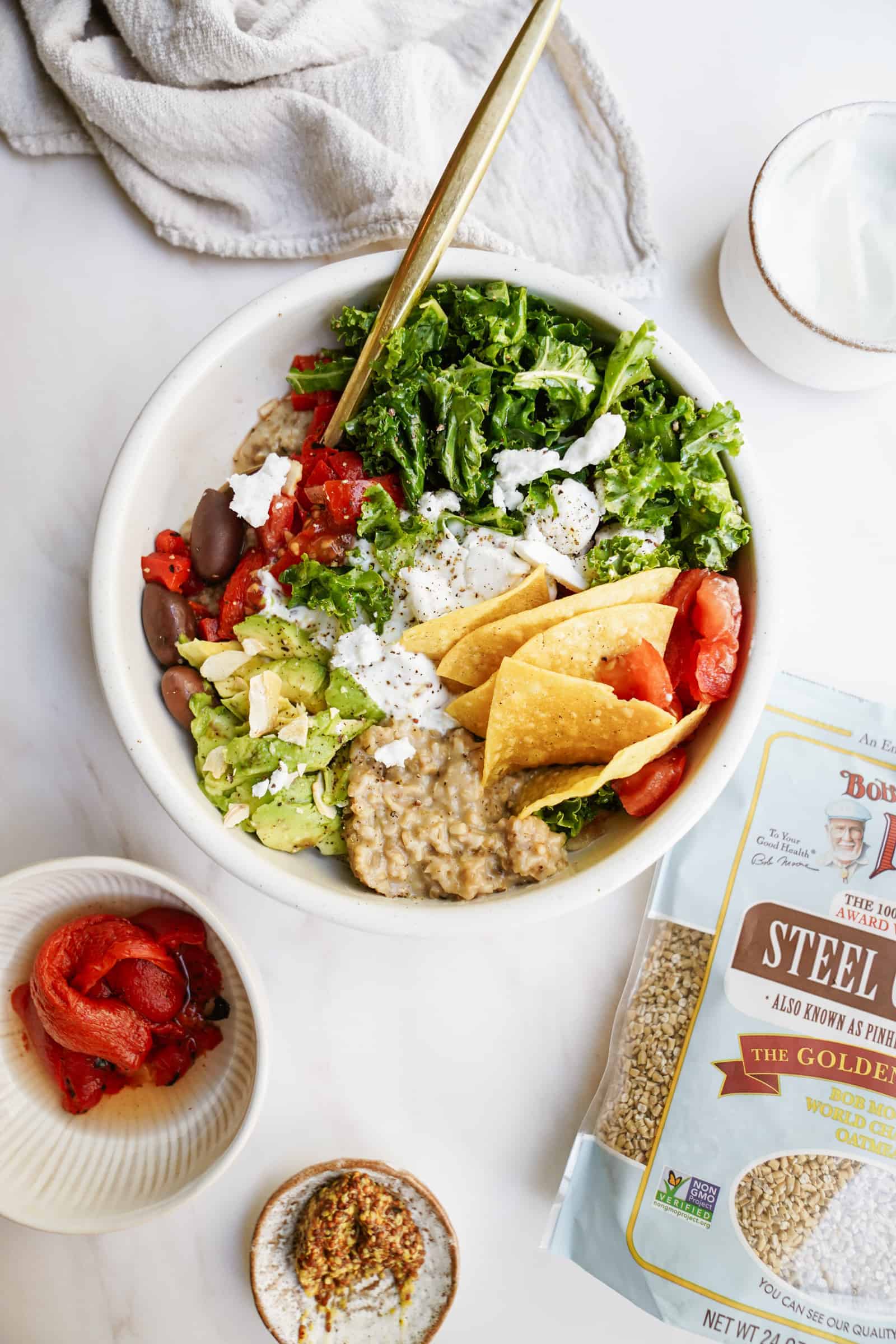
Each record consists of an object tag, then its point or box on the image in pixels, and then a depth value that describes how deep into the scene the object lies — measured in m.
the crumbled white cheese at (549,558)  0.42
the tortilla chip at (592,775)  0.40
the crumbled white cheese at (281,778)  0.41
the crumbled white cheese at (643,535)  0.42
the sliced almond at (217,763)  0.43
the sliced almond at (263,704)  0.42
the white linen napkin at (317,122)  0.46
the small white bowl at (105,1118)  0.46
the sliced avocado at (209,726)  0.43
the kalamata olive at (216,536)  0.44
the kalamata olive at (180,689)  0.43
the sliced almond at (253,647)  0.43
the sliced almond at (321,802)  0.42
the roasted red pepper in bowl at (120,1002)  0.45
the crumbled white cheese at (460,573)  0.42
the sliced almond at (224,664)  0.43
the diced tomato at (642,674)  0.41
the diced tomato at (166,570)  0.44
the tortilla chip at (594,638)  0.41
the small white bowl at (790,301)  0.44
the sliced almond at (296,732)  0.41
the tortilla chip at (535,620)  0.41
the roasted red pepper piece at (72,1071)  0.47
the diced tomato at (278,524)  0.44
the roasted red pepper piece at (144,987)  0.45
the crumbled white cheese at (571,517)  0.42
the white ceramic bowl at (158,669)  0.41
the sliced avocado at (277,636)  0.43
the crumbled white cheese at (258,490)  0.43
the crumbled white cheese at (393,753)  0.42
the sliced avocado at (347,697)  0.42
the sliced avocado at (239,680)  0.43
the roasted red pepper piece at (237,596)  0.44
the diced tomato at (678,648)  0.42
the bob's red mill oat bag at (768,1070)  0.46
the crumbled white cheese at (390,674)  0.42
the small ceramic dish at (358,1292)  0.47
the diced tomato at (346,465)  0.43
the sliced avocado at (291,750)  0.42
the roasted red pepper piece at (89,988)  0.45
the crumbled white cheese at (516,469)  0.42
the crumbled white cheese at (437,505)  0.43
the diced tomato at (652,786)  0.42
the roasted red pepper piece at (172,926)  0.46
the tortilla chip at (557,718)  0.40
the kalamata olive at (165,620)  0.44
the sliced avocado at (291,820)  0.42
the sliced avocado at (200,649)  0.43
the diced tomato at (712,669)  0.41
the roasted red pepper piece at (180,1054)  0.47
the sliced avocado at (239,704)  0.43
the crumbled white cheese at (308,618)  0.43
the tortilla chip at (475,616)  0.42
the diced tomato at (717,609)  0.41
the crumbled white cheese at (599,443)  0.42
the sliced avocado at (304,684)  0.43
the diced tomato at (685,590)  0.42
